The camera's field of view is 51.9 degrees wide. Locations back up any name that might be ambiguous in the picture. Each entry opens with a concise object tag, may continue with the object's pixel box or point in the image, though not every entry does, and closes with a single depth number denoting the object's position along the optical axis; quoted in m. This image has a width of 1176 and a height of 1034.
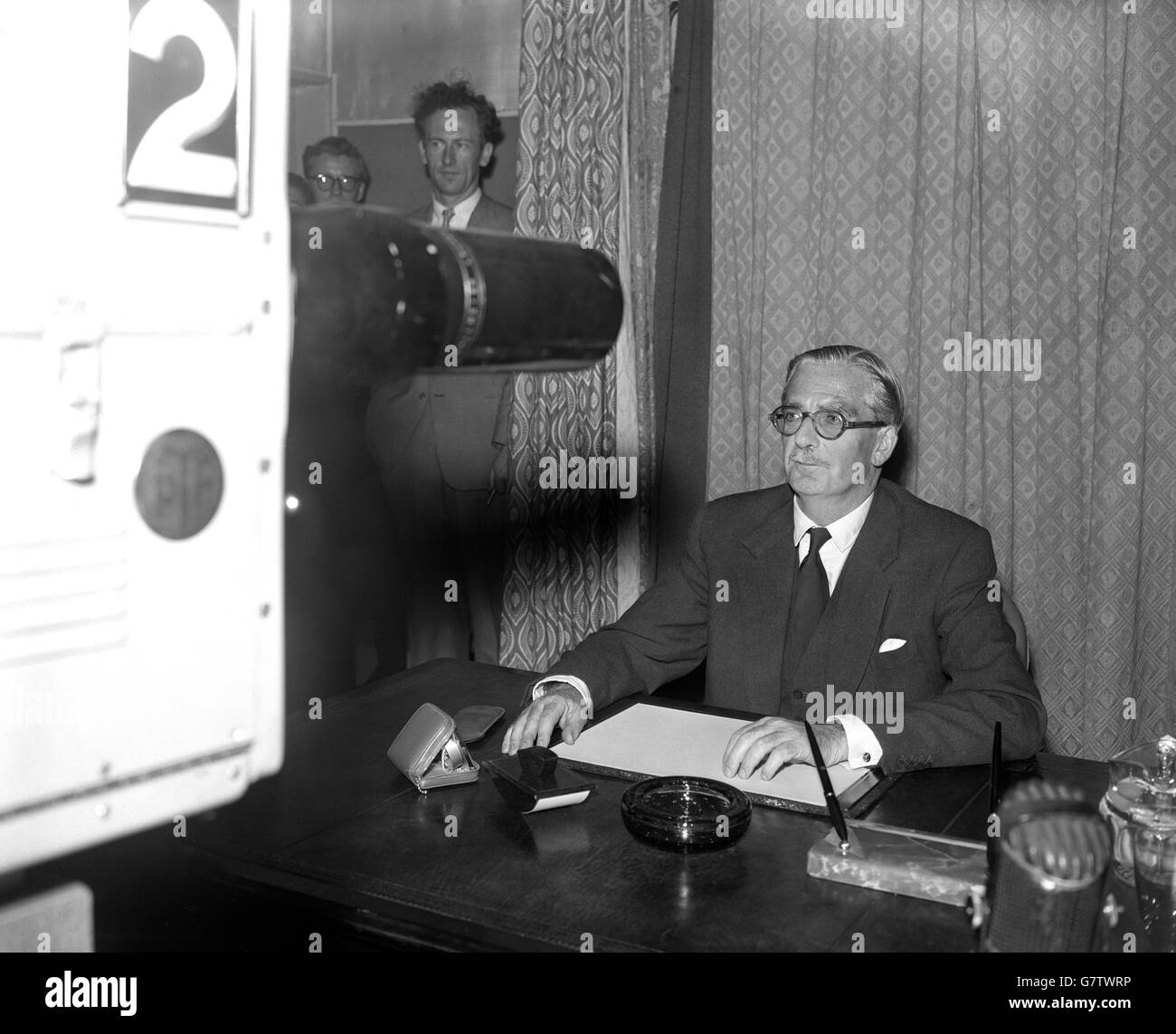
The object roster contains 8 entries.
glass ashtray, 1.47
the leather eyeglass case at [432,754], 1.69
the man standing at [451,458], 3.87
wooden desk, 1.29
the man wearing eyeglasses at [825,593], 2.21
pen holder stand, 1.34
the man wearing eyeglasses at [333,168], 3.75
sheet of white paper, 1.70
